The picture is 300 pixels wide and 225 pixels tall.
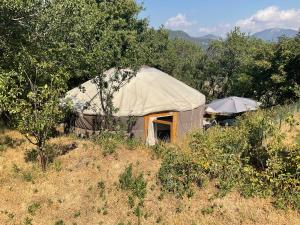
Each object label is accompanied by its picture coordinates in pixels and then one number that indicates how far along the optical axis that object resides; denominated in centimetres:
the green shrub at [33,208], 620
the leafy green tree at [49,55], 727
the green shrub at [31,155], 824
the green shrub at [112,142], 824
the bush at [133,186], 626
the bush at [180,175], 651
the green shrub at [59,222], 586
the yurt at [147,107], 1125
